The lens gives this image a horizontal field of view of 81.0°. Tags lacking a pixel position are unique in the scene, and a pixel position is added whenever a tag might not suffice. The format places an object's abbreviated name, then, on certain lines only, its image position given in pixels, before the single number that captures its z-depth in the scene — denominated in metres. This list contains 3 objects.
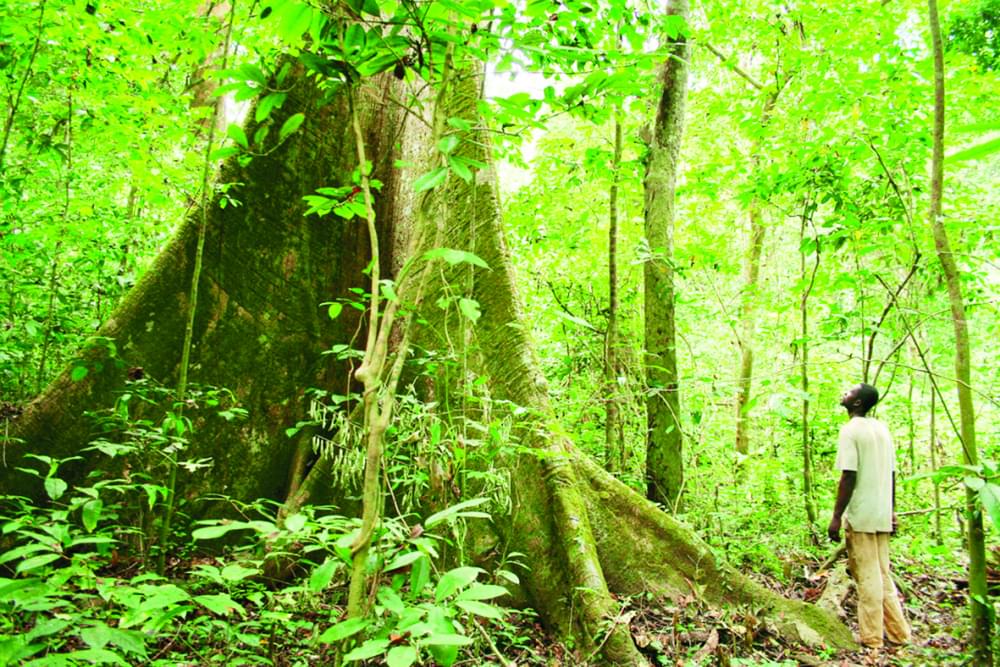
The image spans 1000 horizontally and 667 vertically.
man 4.07
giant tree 3.44
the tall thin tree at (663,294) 5.22
